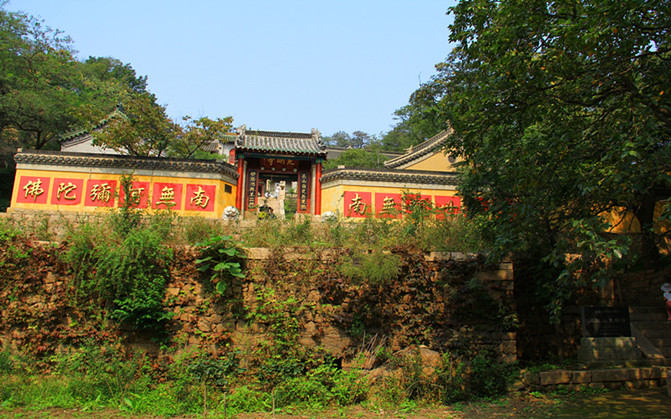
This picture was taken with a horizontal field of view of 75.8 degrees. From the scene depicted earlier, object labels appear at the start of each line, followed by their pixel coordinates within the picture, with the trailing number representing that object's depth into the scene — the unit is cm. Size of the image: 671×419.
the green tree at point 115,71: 3853
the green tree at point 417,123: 1823
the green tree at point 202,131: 1783
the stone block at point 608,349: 800
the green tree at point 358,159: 2877
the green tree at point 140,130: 1645
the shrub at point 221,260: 736
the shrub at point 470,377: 678
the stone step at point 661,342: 899
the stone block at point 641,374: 755
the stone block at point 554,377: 723
